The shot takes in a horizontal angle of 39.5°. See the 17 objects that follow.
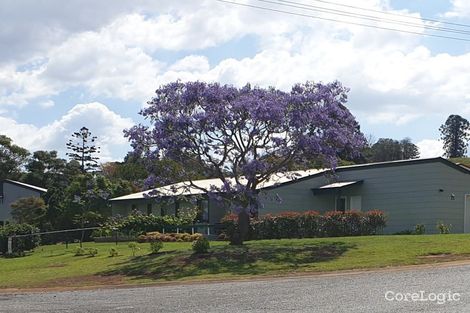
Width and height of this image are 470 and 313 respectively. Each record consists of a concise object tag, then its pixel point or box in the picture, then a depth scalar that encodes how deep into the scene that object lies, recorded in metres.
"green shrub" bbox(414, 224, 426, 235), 32.56
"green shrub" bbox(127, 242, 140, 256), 29.38
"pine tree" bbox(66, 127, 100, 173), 87.38
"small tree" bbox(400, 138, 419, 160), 103.20
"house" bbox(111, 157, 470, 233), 34.72
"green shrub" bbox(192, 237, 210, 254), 25.33
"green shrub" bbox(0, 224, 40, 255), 39.28
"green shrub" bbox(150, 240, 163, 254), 27.67
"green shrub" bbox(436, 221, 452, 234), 32.53
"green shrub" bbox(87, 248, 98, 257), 30.73
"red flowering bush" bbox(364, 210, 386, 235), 32.19
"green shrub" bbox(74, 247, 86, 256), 31.90
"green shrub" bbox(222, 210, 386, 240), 32.06
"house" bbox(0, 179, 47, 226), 66.25
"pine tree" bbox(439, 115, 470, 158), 123.19
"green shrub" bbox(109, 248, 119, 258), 28.98
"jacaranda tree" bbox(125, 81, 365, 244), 25.64
